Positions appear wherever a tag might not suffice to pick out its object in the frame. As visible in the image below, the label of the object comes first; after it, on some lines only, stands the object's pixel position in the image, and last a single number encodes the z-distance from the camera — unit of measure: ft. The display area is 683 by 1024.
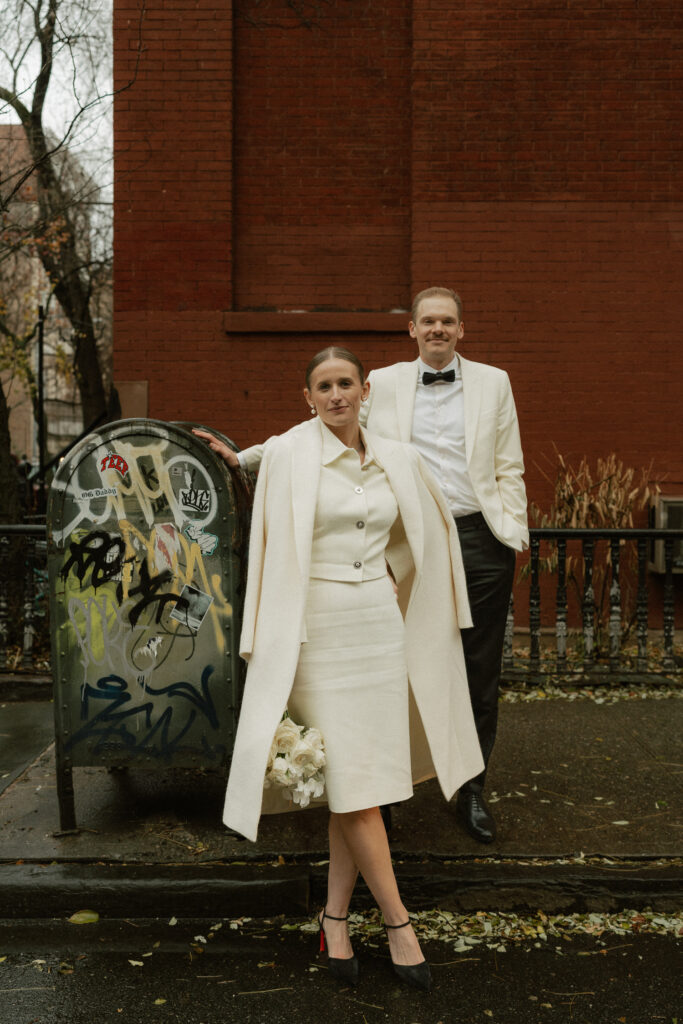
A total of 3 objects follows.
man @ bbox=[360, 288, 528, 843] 12.80
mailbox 12.31
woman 9.76
